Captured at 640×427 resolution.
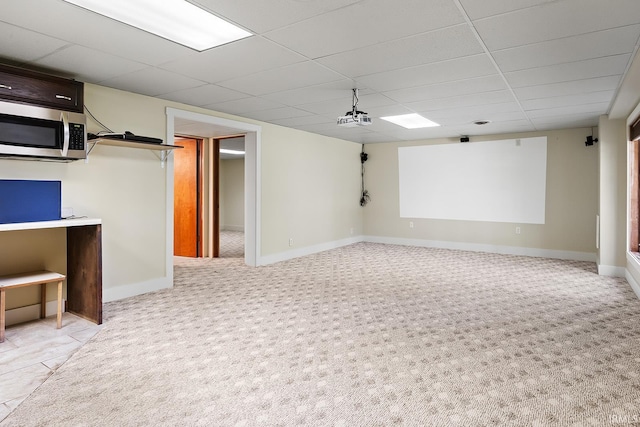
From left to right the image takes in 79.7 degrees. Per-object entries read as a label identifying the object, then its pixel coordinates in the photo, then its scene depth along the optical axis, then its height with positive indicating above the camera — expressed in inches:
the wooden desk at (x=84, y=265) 139.3 -20.9
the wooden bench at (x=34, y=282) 122.7 -24.0
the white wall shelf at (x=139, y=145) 153.6 +28.5
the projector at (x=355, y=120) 173.5 +41.8
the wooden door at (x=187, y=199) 285.4 +9.0
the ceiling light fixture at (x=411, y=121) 233.5 +58.6
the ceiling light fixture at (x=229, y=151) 402.6 +65.2
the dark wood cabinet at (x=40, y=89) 125.3 +42.2
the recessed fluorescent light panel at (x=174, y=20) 95.4 +51.8
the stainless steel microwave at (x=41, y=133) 124.6 +26.7
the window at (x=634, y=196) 205.0 +8.8
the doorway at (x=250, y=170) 234.4 +26.3
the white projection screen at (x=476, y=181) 288.2 +25.5
